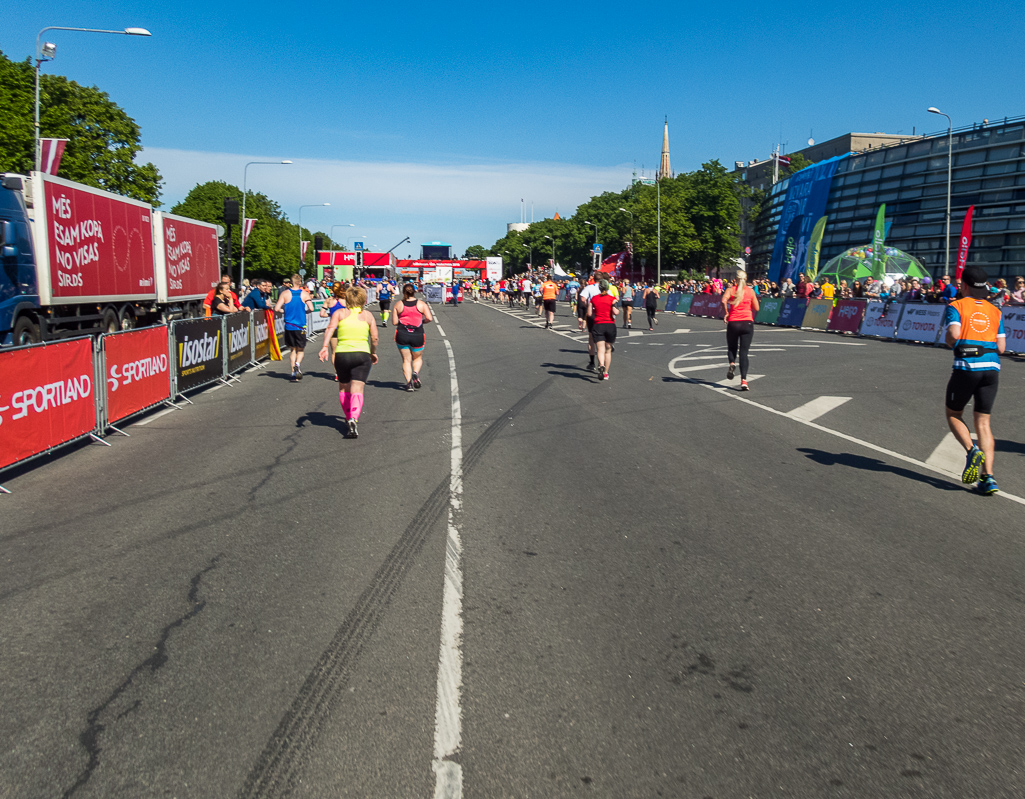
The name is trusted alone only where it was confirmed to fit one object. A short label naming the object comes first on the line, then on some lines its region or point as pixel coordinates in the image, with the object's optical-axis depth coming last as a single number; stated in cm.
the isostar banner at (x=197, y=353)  1274
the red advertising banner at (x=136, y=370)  1000
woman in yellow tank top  963
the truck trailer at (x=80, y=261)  1490
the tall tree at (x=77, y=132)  3519
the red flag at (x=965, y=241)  3647
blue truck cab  1454
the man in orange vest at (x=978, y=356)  715
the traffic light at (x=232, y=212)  2447
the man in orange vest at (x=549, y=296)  3012
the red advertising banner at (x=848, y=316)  2777
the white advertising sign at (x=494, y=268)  8681
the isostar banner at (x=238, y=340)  1573
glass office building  6612
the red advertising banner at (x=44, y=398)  761
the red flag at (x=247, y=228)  3603
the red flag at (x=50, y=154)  2328
